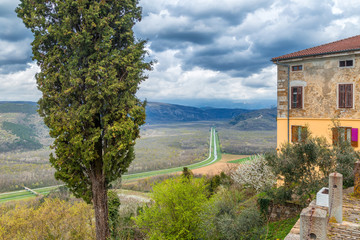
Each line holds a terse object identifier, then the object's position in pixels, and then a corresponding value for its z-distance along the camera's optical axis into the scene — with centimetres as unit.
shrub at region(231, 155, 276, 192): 2195
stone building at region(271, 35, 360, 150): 1600
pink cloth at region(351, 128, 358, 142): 1588
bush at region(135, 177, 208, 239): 1440
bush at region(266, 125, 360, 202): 1165
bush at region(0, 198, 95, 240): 1720
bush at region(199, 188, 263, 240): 1252
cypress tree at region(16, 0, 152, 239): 1219
